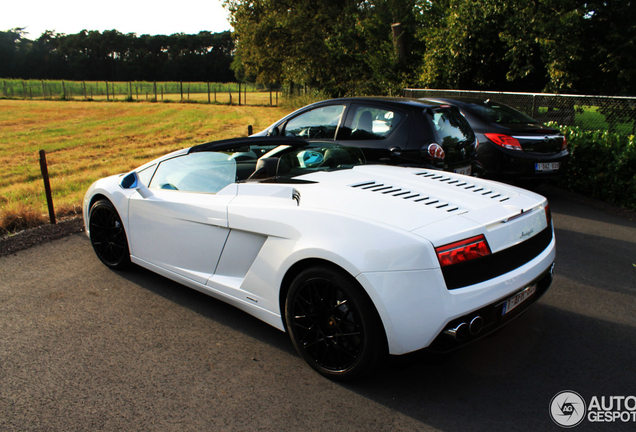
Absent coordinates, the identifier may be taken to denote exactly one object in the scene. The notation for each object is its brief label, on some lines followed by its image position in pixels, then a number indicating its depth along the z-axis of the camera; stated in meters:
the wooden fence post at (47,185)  6.05
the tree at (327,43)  20.45
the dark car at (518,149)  7.23
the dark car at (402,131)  5.27
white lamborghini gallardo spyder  2.37
